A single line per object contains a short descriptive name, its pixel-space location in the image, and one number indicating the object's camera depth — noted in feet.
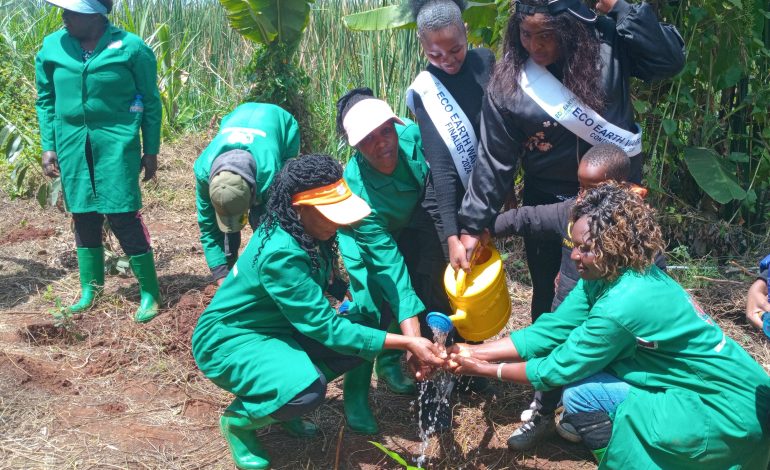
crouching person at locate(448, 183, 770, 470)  9.04
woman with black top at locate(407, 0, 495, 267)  11.81
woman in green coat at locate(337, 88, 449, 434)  11.73
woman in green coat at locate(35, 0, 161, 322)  16.01
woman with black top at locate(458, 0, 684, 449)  10.53
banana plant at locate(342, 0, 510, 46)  17.99
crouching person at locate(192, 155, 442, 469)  10.66
